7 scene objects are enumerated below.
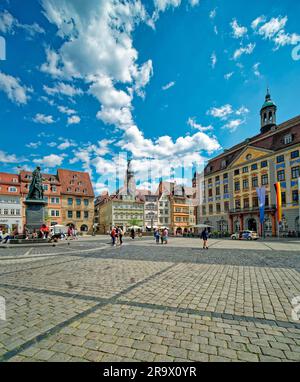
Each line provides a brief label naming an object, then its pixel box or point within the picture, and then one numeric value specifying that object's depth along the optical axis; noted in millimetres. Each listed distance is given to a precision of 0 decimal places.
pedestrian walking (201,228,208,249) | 15092
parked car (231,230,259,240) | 29419
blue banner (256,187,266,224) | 27269
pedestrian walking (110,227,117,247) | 18531
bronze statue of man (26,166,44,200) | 18188
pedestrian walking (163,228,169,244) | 20780
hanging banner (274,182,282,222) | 23328
